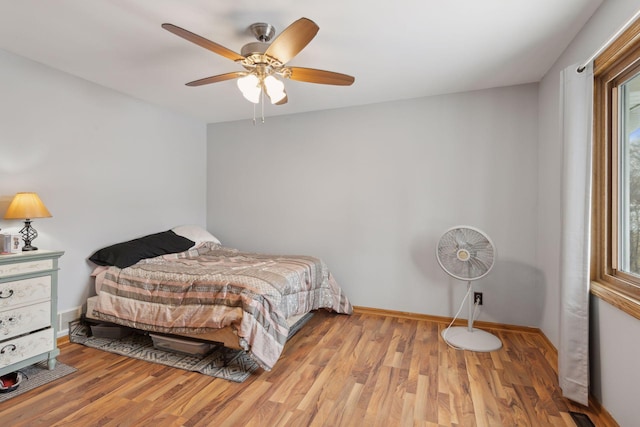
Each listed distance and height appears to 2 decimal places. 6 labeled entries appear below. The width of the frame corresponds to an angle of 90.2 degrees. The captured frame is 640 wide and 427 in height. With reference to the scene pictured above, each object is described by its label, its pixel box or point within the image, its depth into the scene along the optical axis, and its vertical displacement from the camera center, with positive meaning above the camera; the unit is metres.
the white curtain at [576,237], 1.83 -0.12
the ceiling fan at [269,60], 1.65 +0.93
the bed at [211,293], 2.22 -0.63
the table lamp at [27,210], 2.24 +0.02
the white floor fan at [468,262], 2.65 -0.40
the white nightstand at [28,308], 2.03 -0.65
